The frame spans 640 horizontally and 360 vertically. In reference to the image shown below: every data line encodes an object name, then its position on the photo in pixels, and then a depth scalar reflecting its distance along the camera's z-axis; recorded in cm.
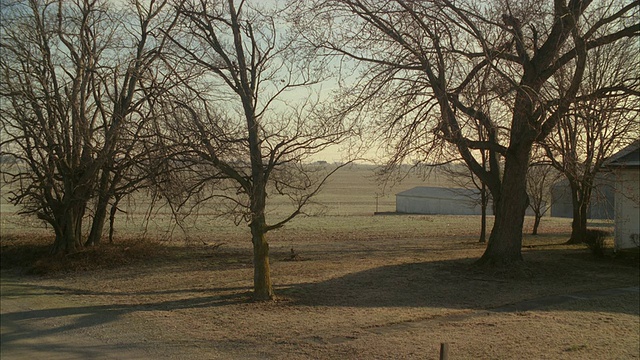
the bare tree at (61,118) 1467
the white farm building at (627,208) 1725
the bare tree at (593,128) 1233
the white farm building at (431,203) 4872
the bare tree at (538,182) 2264
